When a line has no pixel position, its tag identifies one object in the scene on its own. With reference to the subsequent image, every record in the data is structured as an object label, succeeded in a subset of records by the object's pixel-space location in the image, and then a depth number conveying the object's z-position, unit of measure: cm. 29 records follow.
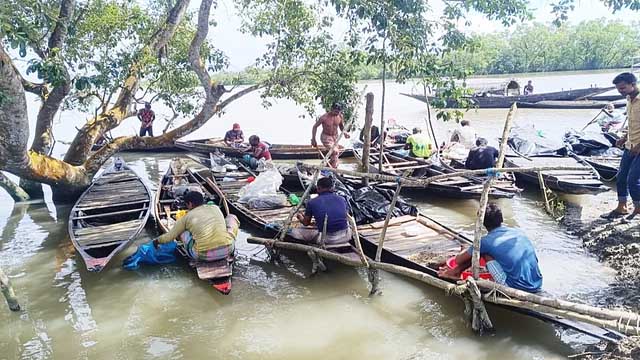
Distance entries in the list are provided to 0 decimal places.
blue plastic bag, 656
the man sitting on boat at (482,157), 929
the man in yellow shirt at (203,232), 599
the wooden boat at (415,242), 565
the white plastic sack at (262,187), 845
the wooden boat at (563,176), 823
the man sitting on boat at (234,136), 1444
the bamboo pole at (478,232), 442
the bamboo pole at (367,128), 938
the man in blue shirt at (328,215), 619
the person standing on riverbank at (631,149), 645
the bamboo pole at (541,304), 362
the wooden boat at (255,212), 659
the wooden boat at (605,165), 959
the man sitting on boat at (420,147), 1143
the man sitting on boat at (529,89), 2658
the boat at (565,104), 2345
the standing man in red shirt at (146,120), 1521
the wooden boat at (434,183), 905
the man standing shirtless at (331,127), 1032
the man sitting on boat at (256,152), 1130
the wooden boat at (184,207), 569
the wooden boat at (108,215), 639
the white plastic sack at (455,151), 1109
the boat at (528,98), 2504
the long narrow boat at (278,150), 1406
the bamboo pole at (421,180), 463
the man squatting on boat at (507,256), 455
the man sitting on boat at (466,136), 1205
